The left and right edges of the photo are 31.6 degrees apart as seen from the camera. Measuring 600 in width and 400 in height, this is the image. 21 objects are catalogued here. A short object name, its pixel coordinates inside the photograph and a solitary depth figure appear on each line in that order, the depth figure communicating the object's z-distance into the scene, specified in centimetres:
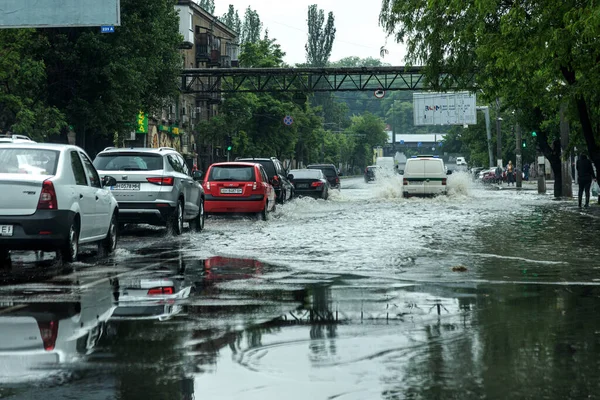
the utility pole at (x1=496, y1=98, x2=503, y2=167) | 7538
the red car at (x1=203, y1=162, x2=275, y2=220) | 2719
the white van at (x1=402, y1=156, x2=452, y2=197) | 4384
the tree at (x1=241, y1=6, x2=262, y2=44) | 12550
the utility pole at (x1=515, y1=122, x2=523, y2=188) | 6625
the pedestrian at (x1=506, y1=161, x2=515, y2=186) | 7988
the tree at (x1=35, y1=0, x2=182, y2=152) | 3922
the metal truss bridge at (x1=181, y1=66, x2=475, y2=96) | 6700
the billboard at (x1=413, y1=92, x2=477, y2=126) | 8712
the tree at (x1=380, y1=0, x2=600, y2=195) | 2249
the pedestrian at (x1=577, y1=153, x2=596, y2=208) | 3412
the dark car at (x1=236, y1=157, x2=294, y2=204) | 3500
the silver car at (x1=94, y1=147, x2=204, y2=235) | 2069
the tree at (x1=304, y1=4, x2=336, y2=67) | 12631
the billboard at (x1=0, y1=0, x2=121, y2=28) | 3102
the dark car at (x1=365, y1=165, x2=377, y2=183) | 10774
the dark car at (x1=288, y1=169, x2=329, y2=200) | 4516
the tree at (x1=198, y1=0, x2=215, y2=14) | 12494
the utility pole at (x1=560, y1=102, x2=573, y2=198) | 4329
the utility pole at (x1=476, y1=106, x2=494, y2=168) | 9571
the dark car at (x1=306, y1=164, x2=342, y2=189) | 5884
